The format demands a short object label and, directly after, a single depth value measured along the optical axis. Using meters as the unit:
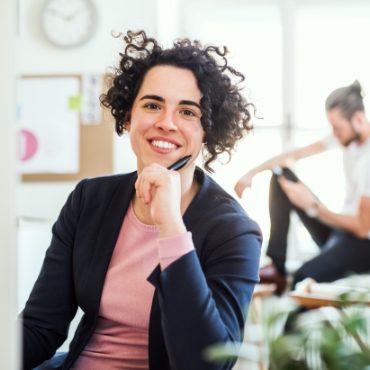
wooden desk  2.56
